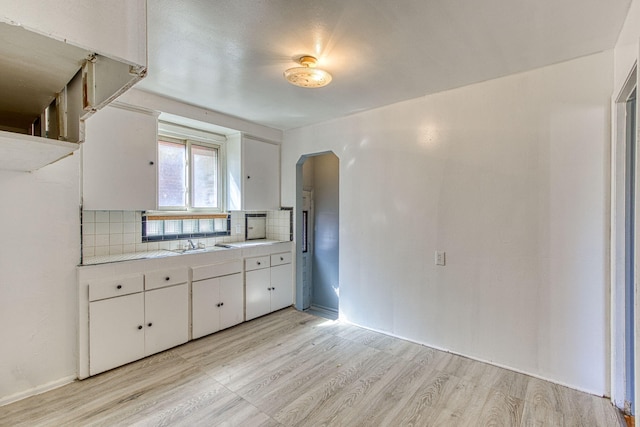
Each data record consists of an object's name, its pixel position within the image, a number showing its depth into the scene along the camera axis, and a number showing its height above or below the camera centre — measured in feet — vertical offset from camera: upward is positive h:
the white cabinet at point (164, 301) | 7.84 -2.80
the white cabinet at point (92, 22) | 2.08 +1.47
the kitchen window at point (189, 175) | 11.05 +1.55
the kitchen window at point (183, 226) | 10.46 -0.49
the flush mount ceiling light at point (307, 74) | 7.14 +3.40
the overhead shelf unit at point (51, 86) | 2.71 +1.48
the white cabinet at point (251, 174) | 12.31 +1.72
